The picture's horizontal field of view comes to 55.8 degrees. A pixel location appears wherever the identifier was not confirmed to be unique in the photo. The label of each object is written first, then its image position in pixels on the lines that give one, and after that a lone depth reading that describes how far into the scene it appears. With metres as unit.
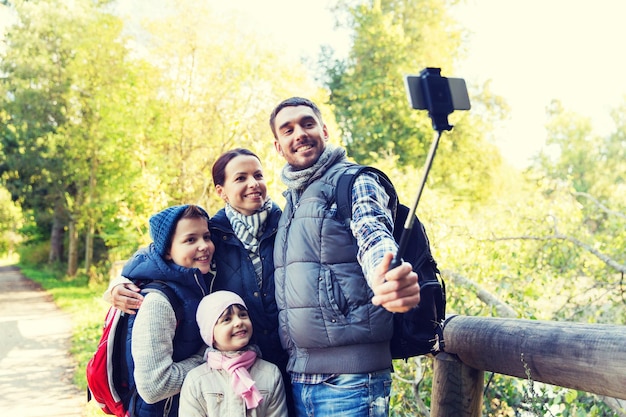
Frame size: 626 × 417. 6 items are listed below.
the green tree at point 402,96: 23.33
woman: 2.59
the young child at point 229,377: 2.40
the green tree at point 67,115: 16.39
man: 2.09
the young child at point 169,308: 2.40
